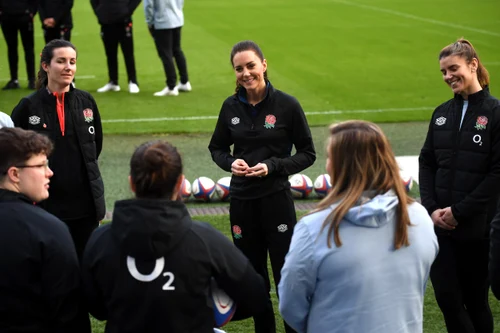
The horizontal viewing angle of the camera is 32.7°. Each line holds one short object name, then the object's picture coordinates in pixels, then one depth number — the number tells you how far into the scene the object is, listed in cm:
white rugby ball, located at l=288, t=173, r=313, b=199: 950
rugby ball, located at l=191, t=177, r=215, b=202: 945
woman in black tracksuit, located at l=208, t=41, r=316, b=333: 571
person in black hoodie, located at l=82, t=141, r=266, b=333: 346
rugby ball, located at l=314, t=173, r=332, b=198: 952
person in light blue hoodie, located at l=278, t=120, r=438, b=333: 354
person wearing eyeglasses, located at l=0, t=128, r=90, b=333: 363
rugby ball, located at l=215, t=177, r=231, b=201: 947
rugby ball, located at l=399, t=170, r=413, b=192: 946
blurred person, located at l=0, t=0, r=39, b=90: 1467
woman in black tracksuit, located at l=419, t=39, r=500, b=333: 523
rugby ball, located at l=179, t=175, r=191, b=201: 935
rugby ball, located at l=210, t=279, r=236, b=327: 365
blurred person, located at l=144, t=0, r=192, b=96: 1418
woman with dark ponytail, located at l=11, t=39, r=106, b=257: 580
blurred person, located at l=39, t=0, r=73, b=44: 1481
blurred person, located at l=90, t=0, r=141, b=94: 1432
